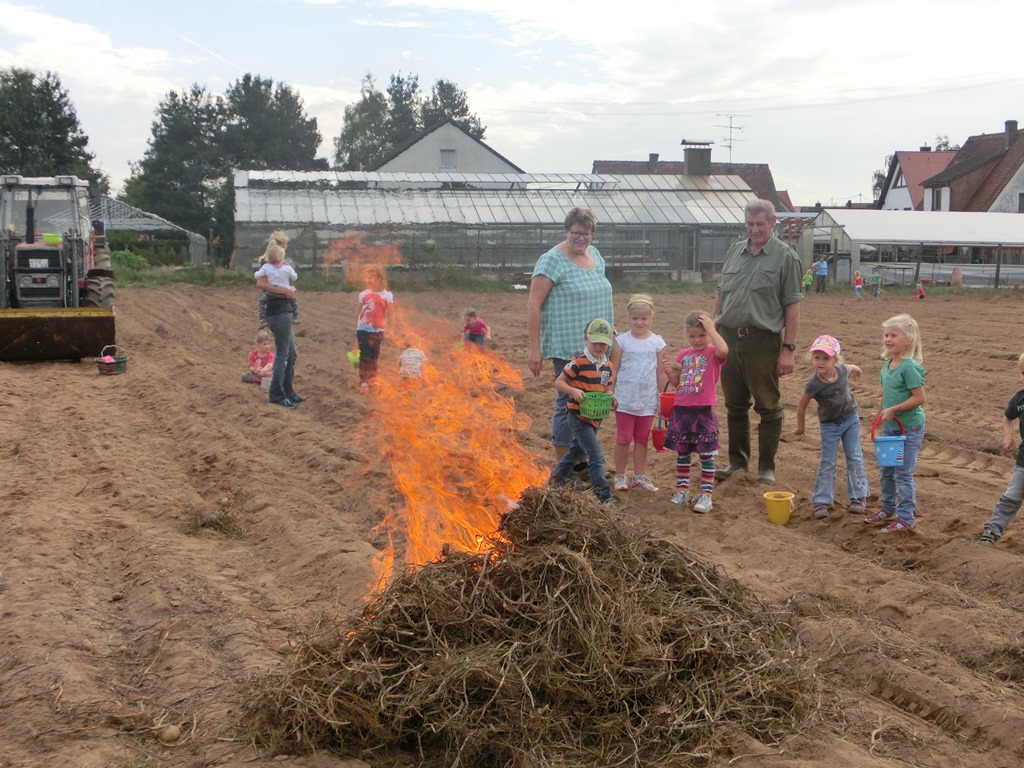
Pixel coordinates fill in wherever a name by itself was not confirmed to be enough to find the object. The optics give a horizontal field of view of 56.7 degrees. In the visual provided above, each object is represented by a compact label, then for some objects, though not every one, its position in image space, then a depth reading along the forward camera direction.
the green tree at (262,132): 70.56
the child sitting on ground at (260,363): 12.29
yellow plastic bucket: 6.62
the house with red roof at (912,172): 58.38
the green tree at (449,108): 90.81
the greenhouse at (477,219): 32.84
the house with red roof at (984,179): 50.25
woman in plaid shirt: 6.79
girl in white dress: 7.12
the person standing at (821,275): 33.12
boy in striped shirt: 6.44
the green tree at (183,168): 64.56
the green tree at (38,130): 54.88
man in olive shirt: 7.27
